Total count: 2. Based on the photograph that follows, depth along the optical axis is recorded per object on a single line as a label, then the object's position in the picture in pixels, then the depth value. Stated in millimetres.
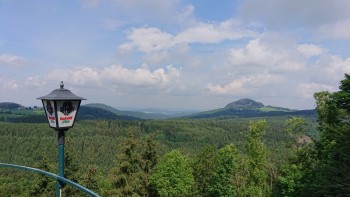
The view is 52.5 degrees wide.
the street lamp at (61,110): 6141
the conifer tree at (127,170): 28344
